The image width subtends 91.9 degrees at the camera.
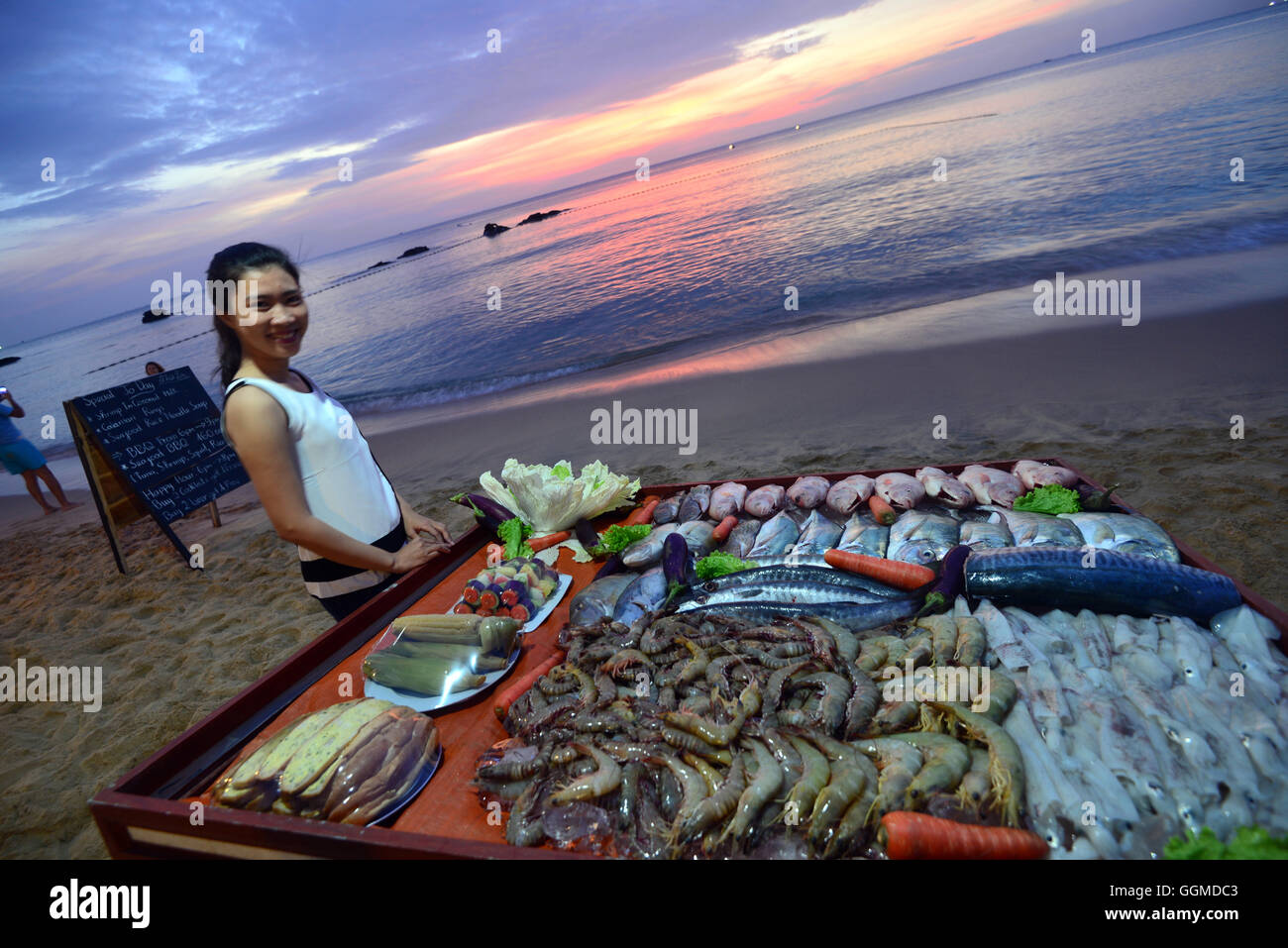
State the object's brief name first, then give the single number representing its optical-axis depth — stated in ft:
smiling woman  8.08
